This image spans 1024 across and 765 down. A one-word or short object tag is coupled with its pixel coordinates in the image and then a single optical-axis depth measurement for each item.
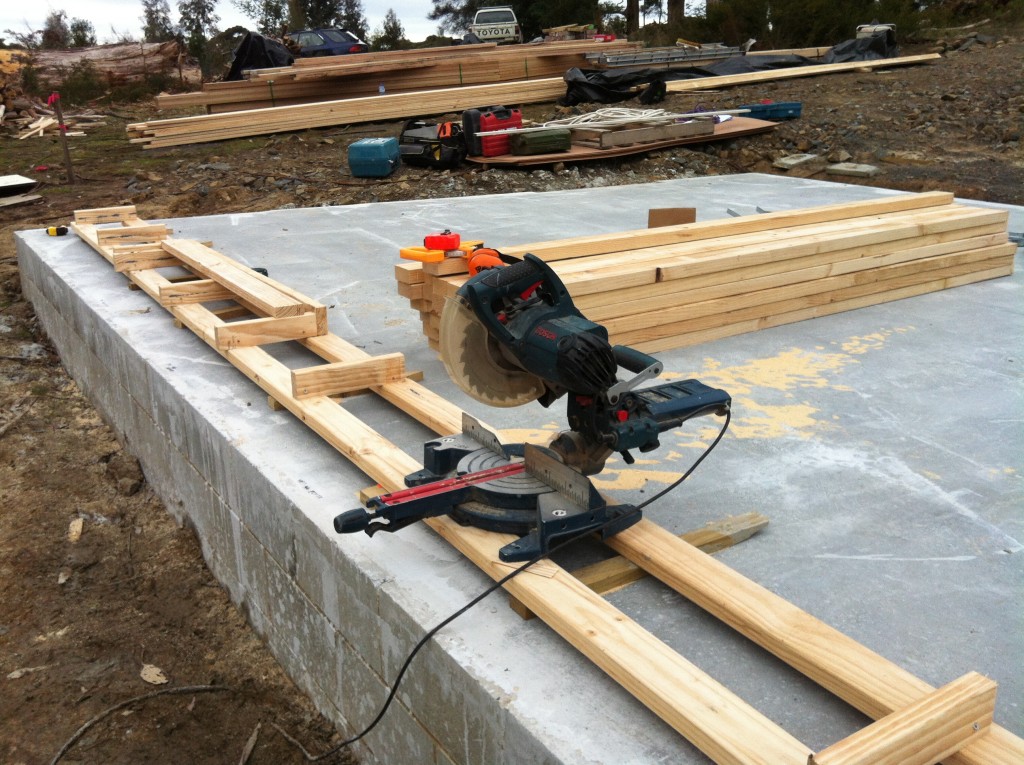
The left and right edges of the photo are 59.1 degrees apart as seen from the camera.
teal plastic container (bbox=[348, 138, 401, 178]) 11.73
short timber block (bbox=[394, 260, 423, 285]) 4.39
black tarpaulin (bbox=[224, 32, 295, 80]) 18.28
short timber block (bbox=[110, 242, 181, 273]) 5.96
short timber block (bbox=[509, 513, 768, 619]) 2.53
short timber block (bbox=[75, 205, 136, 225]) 7.43
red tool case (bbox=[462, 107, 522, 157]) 12.03
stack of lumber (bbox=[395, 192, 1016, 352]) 4.47
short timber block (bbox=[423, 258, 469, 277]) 4.27
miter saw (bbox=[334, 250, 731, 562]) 2.46
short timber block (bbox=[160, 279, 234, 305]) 5.14
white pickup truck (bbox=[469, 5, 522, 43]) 22.61
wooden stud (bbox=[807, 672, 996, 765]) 1.72
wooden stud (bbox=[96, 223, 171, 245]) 6.59
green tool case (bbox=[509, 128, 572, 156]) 12.01
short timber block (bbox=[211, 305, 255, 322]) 5.23
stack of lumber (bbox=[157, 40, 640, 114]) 15.93
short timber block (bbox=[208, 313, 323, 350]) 4.37
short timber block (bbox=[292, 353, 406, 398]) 3.73
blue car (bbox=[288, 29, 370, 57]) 20.77
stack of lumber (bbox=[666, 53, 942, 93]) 16.16
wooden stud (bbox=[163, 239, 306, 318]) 4.56
